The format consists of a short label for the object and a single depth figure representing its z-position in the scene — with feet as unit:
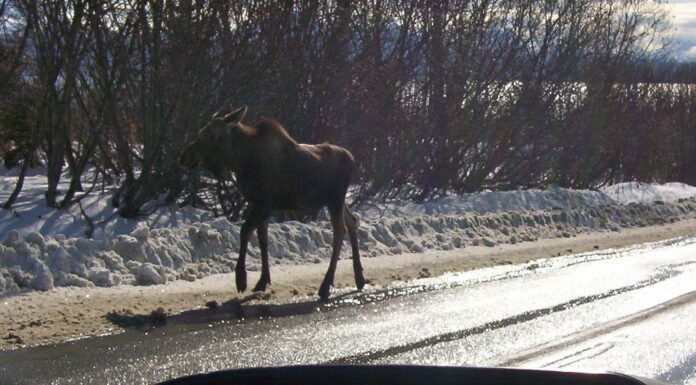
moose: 37.17
